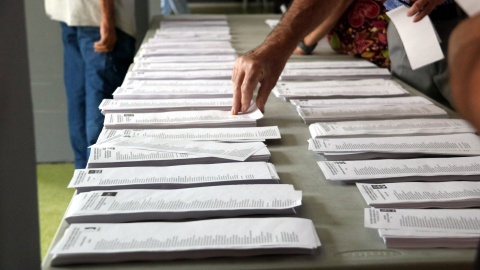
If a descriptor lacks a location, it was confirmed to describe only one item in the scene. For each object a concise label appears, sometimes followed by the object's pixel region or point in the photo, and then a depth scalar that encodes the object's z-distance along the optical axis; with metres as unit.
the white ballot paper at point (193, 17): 2.94
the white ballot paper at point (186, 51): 2.10
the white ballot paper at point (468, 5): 1.47
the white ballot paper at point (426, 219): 0.82
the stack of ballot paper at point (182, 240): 0.74
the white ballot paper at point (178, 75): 1.75
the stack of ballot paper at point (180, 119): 1.30
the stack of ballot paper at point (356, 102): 1.50
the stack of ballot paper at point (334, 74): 1.82
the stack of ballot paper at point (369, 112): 1.38
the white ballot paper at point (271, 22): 2.84
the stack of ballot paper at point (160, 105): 1.42
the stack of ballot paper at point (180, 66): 1.88
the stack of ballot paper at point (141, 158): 1.05
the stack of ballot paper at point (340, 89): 1.60
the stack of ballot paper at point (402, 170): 1.01
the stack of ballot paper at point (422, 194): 0.91
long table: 0.74
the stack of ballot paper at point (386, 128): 1.24
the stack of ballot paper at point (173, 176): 0.95
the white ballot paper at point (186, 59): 1.99
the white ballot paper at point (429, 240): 0.79
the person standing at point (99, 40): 2.43
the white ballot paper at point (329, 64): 1.95
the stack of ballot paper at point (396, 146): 1.12
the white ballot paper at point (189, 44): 2.22
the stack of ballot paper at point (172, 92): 1.54
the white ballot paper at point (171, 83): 1.64
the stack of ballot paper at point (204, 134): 1.21
